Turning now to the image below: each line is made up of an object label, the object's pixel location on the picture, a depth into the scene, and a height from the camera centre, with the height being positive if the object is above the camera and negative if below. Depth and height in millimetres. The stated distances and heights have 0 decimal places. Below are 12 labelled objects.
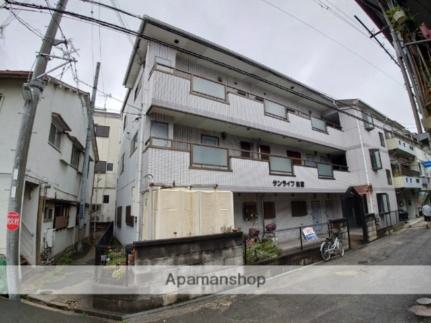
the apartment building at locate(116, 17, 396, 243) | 8055 +3050
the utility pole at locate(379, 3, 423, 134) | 4672 +2781
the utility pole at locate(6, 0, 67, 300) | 5414 +1792
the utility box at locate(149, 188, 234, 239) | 6516 -139
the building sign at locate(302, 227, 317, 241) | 9219 -1189
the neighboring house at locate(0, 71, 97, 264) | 7164 +1825
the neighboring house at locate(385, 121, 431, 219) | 20047 +2773
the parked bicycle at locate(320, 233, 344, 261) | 8953 -1767
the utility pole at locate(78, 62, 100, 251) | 12016 +2353
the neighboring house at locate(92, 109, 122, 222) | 21500 +4475
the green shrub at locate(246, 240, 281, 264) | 7359 -1491
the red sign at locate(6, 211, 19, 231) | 5367 -167
